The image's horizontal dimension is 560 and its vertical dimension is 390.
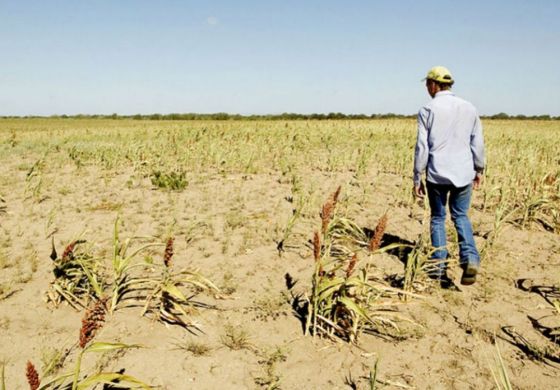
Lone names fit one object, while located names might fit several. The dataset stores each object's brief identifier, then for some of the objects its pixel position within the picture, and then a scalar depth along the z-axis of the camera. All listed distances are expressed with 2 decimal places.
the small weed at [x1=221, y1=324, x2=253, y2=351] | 2.92
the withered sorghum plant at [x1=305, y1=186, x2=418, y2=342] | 2.98
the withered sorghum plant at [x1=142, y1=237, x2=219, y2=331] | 3.13
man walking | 3.92
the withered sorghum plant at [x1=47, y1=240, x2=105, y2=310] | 3.31
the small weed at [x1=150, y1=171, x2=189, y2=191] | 7.02
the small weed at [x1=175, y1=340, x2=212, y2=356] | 2.84
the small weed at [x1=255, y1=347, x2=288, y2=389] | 2.58
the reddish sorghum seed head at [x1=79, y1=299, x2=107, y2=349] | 1.72
